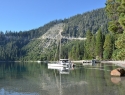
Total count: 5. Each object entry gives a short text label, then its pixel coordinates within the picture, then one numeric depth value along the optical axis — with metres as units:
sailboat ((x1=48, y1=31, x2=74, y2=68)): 75.56
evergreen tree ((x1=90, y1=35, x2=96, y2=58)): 123.21
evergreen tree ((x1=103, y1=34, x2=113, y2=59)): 111.64
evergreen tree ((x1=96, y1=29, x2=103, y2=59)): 118.06
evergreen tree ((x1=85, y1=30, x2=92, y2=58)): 129.30
